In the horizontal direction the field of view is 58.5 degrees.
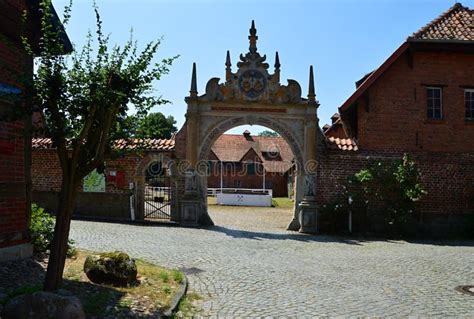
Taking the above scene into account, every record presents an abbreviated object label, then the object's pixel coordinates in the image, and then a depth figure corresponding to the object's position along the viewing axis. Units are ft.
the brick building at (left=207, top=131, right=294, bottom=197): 156.76
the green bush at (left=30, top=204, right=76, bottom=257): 29.40
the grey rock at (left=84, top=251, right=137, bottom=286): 23.20
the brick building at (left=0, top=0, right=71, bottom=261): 26.17
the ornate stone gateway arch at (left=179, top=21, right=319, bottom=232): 54.95
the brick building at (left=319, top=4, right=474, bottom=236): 54.24
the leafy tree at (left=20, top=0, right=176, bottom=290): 18.80
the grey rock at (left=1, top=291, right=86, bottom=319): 15.56
